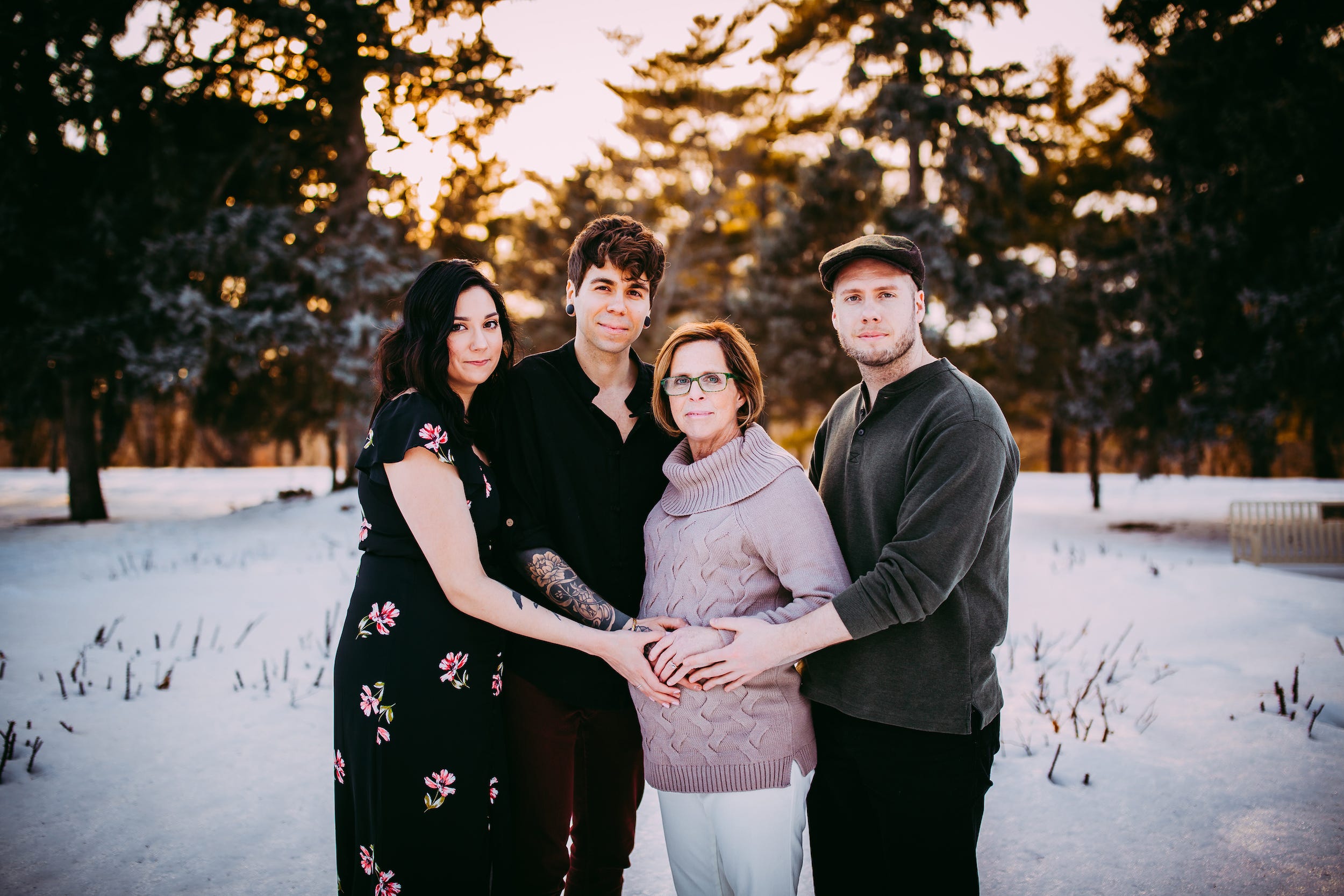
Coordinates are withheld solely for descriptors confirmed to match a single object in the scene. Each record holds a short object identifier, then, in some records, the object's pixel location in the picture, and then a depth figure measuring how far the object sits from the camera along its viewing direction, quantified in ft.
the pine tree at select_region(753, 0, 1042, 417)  52.95
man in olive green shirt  6.68
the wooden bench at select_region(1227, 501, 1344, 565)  32.17
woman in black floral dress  6.89
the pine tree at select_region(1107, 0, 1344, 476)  35.58
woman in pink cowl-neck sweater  6.79
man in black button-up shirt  7.99
